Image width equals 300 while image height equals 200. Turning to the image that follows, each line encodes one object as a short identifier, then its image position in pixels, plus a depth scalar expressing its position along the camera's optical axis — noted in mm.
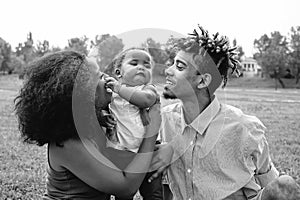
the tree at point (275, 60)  50844
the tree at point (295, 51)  51219
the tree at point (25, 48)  70888
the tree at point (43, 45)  65688
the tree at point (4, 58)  56188
